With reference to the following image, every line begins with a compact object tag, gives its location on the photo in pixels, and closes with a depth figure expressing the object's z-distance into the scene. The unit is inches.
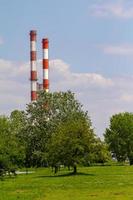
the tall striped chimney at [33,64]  5447.8
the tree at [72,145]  3031.5
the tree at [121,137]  5039.4
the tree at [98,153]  3048.7
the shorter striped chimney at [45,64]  5511.8
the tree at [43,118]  4490.7
